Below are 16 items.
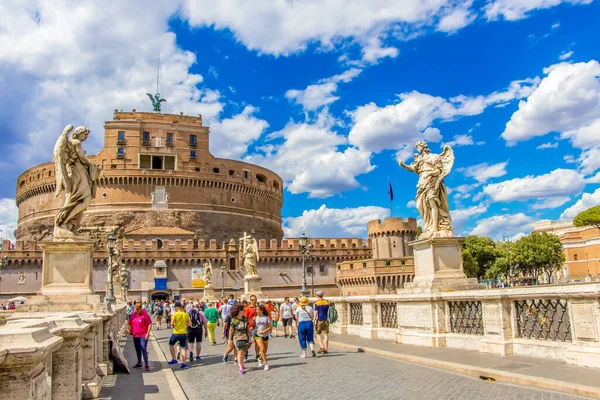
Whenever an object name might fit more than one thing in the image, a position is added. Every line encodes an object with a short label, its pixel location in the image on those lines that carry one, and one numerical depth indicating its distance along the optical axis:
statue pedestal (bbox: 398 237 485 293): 10.73
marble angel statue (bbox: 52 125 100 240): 8.95
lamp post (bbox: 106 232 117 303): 23.84
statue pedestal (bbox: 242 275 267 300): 27.05
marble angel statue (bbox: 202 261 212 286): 43.92
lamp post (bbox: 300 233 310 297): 24.80
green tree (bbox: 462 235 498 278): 65.25
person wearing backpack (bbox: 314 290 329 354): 11.70
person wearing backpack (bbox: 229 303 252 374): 10.14
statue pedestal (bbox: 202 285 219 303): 43.56
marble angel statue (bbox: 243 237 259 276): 27.47
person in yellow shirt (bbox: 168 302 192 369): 11.52
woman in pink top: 11.05
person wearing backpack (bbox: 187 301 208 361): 12.58
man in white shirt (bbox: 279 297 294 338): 17.70
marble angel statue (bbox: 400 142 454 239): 11.22
